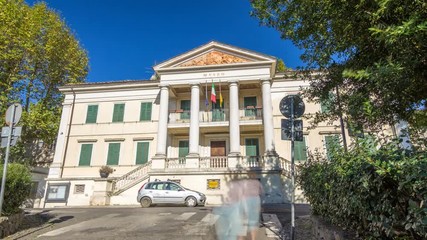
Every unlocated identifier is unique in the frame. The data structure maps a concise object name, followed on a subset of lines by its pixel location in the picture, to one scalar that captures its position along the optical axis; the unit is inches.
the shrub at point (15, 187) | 286.7
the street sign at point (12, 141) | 264.0
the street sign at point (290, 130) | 217.8
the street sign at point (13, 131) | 265.0
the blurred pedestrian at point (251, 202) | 156.3
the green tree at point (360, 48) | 143.9
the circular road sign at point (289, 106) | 225.2
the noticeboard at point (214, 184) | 672.4
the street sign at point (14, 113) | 270.5
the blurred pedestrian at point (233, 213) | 153.6
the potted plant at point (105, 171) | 711.1
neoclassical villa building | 682.8
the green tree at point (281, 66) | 1293.1
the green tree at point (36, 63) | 783.7
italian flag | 743.1
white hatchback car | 577.6
